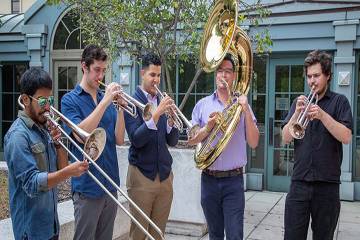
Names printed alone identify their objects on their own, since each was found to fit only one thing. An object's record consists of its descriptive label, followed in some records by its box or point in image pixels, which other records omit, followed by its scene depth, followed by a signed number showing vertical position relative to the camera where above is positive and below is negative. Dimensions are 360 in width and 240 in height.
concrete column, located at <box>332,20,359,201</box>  6.97 +0.52
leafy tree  5.27 +1.02
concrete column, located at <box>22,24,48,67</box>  9.36 +1.35
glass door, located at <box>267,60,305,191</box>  7.54 -0.12
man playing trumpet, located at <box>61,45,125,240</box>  2.99 -0.21
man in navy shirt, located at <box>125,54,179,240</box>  3.42 -0.43
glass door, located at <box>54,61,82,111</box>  9.35 +0.61
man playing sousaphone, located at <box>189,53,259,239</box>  3.27 -0.51
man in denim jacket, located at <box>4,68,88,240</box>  2.39 -0.30
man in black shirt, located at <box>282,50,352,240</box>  3.20 -0.42
